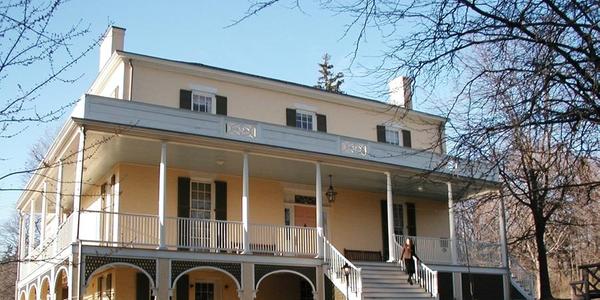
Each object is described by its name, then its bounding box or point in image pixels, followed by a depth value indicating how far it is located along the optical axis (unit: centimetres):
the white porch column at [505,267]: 2358
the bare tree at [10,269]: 4900
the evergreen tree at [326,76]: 6230
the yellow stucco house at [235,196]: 1817
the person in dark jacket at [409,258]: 2075
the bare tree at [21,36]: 639
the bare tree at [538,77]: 626
